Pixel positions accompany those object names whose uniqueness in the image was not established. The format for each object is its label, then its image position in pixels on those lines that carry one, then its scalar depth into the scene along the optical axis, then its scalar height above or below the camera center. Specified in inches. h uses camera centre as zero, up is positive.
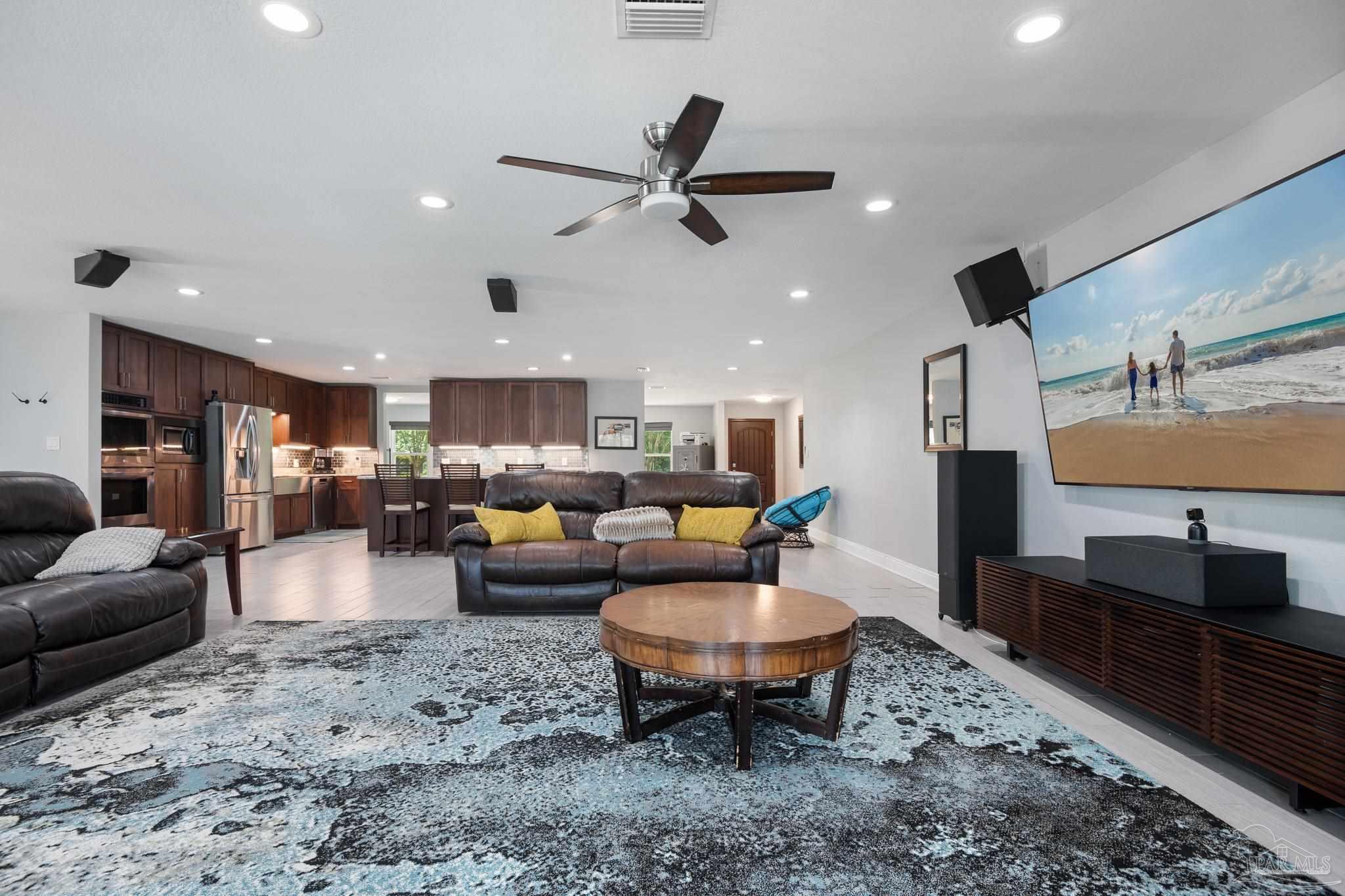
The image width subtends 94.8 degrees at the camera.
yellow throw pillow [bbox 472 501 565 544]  169.3 -20.1
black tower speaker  147.6 -15.9
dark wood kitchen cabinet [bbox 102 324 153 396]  229.8 +37.6
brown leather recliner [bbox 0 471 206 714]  99.5 -26.3
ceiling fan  86.4 +41.6
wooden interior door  485.1 +1.1
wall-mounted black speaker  139.6 +36.8
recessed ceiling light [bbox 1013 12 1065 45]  72.3 +50.0
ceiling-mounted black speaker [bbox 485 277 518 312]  171.9 +45.2
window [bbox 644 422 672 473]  534.6 +4.7
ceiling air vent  68.6 +49.5
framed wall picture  381.4 +13.4
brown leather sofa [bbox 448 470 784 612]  158.2 -29.7
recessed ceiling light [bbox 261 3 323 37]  69.7 +50.5
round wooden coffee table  76.3 -24.9
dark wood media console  66.3 -29.3
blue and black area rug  58.7 -40.3
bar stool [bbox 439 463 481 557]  273.9 -14.6
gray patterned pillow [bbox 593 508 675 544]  173.5 -21.1
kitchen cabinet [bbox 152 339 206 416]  255.3 +33.8
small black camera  95.5 -13.1
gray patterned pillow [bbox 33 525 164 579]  123.0 -19.1
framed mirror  177.6 +14.5
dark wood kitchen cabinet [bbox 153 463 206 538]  257.6 -17.6
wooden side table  159.3 -25.8
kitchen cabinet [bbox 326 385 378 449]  391.5 +25.8
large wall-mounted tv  78.0 +14.2
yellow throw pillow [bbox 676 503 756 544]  173.0 -20.9
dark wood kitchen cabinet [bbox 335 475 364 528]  391.2 -29.8
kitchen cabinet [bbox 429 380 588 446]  370.9 +24.8
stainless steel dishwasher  377.4 -27.8
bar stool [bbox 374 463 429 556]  266.4 -17.9
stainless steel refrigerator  281.6 -6.8
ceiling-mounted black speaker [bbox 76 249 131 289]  149.9 +47.0
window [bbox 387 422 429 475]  472.4 +11.5
